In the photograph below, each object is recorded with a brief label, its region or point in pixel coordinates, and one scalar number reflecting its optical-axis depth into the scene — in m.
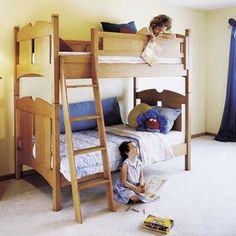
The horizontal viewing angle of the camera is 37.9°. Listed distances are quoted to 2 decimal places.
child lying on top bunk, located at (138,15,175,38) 3.57
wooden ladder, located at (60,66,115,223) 2.77
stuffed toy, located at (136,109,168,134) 3.87
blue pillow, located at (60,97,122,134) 4.03
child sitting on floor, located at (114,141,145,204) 3.10
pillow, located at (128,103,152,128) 4.09
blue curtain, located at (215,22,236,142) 5.46
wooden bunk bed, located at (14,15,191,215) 2.91
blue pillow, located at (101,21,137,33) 4.25
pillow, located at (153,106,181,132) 3.96
